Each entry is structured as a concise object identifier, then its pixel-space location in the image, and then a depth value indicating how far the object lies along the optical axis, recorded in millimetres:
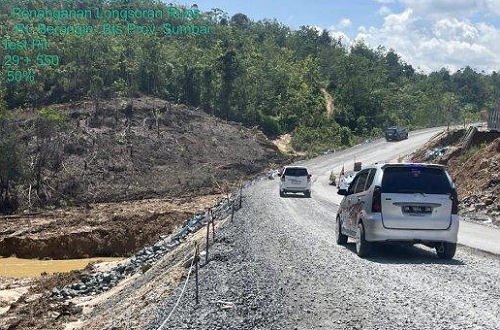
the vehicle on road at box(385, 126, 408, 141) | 80812
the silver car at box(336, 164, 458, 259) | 13578
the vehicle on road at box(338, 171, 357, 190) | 42016
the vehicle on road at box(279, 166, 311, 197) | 38781
